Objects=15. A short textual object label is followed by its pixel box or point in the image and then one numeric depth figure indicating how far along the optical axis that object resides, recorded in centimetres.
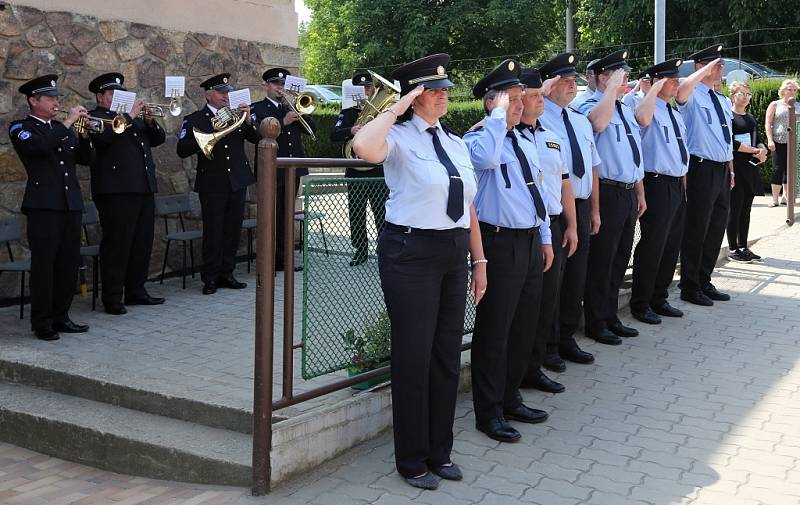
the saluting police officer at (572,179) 610
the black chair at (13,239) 708
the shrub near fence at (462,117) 1688
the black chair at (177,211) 866
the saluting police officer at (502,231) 496
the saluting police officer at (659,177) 735
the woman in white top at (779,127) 1266
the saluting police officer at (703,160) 800
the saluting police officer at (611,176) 675
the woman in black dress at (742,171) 974
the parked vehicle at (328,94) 2445
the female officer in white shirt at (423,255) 439
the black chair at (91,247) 777
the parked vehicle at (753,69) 2296
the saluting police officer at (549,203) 536
